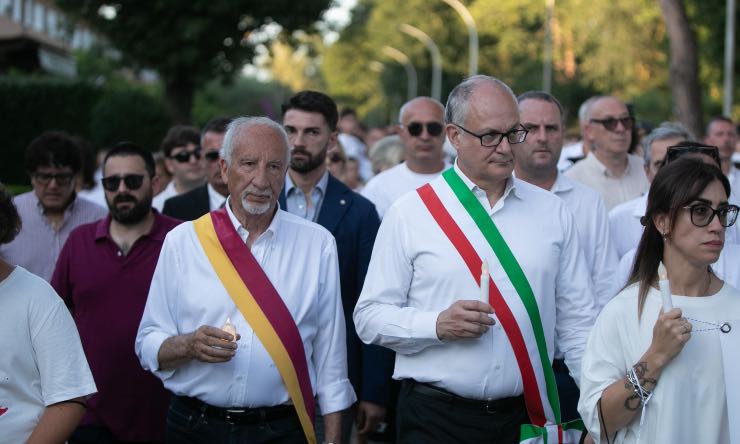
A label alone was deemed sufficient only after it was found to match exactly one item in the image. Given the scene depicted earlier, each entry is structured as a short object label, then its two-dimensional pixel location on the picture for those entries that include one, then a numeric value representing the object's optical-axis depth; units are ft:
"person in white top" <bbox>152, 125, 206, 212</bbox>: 28.89
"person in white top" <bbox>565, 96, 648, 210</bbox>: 27.12
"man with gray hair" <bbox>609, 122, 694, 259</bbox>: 22.62
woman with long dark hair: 13.11
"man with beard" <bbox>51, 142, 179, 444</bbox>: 20.13
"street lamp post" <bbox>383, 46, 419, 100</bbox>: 208.03
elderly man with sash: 16.12
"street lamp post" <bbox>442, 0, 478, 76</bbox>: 141.06
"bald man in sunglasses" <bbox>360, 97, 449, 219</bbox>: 25.84
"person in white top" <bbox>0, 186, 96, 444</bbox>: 13.62
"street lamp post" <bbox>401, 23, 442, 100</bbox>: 183.52
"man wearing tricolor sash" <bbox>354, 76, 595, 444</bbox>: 15.61
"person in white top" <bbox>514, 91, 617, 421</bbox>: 19.42
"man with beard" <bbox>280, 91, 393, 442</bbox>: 19.17
